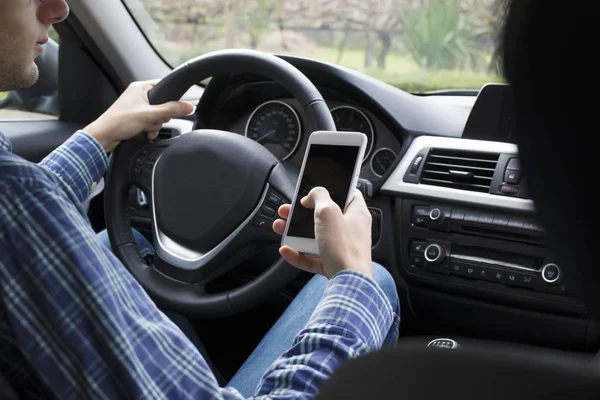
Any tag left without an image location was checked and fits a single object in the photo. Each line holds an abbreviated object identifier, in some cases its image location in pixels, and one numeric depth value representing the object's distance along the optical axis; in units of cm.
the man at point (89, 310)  83
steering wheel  162
